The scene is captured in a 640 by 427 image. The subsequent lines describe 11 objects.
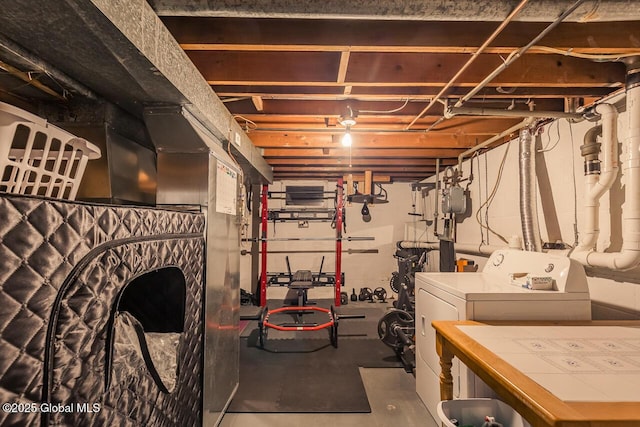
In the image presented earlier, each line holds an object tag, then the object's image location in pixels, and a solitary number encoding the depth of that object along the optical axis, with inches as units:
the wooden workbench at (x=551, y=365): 32.6
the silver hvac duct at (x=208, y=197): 66.7
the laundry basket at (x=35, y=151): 32.0
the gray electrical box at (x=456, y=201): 142.4
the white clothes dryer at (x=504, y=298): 64.7
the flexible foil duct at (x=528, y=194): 89.3
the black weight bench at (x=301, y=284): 171.0
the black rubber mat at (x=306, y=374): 90.4
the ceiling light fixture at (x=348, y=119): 88.5
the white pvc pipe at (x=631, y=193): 61.6
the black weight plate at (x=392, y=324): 121.8
